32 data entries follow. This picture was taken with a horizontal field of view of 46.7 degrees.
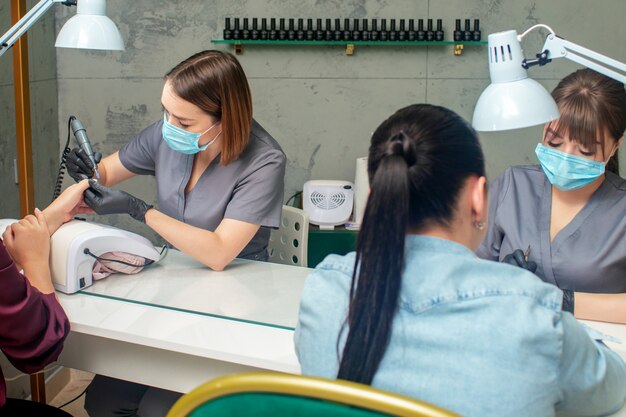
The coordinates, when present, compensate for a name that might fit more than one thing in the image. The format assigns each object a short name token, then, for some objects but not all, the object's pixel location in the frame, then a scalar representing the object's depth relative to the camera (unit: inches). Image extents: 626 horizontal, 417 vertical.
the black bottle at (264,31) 141.0
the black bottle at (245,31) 141.6
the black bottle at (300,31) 139.9
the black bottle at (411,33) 139.4
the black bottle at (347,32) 140.3
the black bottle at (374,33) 140.2
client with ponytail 41.1
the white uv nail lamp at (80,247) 73.8
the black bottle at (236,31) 141.6
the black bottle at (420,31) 139.8
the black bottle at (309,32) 140.2
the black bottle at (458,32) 140.2
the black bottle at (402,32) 139.1
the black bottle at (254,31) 141.4
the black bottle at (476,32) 139.4
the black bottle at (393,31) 139.0
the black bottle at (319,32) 140.4
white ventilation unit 134.3
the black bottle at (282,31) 140.3
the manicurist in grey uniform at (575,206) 72.5
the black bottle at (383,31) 140.0
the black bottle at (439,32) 140.4
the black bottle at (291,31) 140.1
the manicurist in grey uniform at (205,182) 81.1
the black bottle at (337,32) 140.2
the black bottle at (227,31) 141.9
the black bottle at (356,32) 140.4
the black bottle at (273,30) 140.6
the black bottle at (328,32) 140.3
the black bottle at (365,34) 140.2
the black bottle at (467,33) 140.2
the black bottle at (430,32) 139.8
